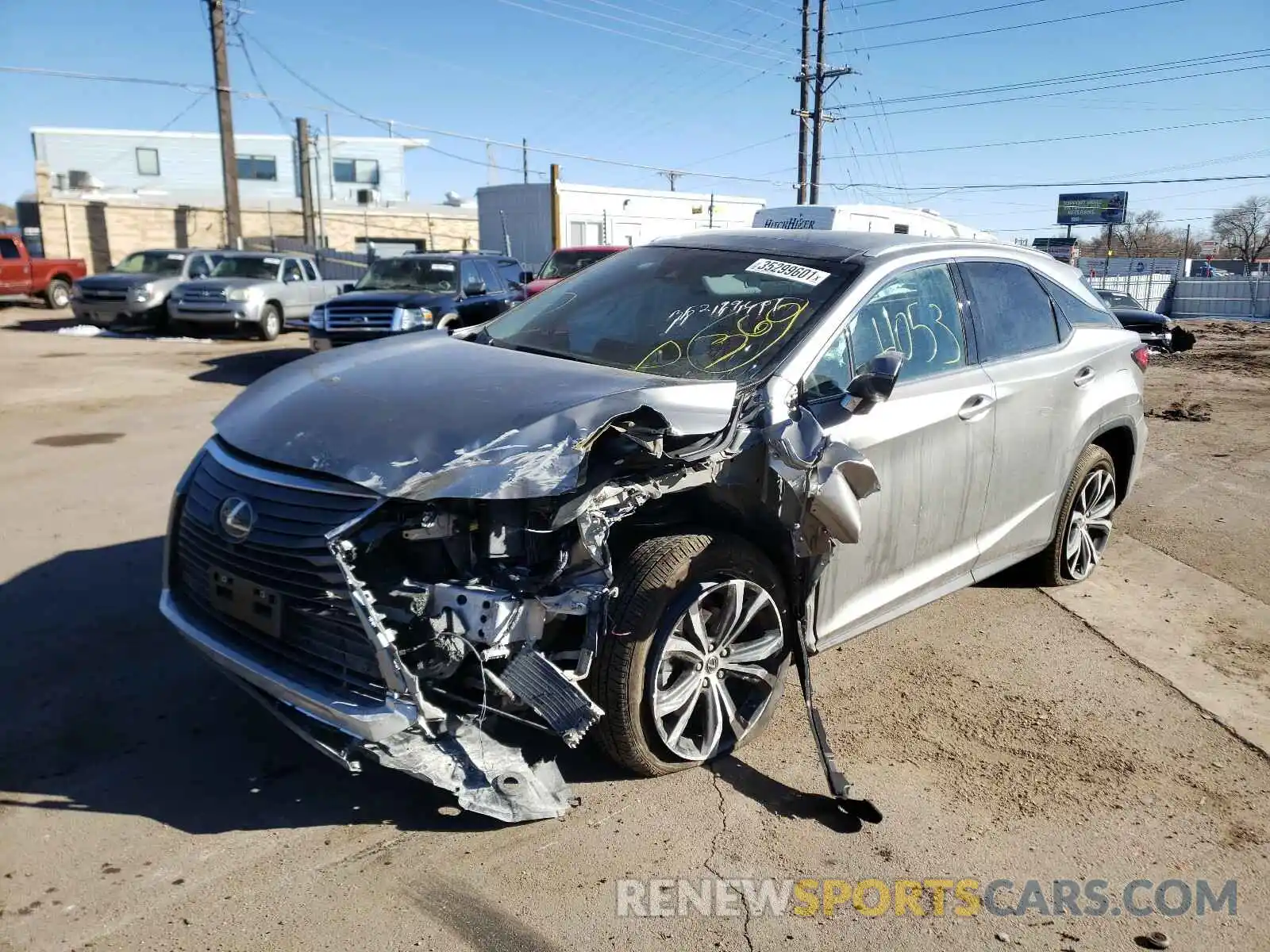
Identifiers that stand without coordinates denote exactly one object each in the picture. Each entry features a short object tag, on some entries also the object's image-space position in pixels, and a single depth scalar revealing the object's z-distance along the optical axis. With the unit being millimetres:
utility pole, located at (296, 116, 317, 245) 30547
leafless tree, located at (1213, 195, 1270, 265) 59406
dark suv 12578
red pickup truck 23859
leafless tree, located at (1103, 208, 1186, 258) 70312
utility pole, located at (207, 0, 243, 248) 25703
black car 12781
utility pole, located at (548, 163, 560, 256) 27750
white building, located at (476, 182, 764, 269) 29500
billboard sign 63219
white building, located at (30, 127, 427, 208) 54094
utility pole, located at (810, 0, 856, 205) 32625
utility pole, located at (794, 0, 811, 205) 33344
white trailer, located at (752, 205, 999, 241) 15945
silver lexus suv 2973
